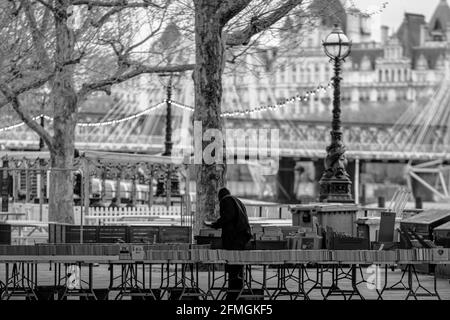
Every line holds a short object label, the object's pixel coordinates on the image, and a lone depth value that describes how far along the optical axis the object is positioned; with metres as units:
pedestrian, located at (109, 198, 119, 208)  55.81
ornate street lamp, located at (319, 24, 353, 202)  39.34
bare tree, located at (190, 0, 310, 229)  32.28
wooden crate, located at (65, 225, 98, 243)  31.75
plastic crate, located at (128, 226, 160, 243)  31.41
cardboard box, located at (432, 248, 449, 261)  25.50
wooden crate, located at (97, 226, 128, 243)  31.72
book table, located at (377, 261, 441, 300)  25.89
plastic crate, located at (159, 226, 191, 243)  31.77
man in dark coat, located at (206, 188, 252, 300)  25.50
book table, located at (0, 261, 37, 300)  25.03
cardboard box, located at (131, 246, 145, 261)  24.42
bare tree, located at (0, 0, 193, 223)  37.69
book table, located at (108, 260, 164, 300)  24.80
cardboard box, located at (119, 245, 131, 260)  24.47
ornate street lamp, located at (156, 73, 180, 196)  61.83
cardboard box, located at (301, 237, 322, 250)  28.61
